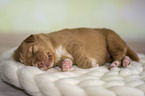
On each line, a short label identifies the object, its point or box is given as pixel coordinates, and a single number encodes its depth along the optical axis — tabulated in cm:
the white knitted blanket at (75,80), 30
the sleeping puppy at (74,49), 38
